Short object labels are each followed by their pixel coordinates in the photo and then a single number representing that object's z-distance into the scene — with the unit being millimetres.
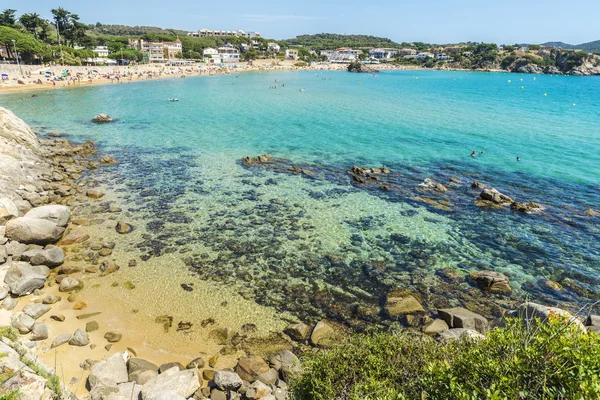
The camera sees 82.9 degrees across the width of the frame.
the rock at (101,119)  48781
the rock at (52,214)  18766
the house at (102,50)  147100
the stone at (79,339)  12133
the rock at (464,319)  12844
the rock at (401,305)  14219
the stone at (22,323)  12289
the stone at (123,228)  19688
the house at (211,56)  186125
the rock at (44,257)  16203
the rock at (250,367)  11031
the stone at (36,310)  13266
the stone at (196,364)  11461
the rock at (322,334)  12617
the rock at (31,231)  17375
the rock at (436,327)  12883
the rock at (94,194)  24172
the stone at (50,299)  14148
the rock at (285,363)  10914
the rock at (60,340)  12055
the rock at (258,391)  10078
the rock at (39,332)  12250
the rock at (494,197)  24234
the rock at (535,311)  11797
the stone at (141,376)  10558
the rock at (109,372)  10250
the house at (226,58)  197250
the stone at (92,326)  12959
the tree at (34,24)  109688
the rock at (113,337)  12523
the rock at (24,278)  14360
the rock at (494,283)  15512
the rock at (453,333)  11614
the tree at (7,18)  105938
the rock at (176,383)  9834
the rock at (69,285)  14961
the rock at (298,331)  12891
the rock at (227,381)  10320
